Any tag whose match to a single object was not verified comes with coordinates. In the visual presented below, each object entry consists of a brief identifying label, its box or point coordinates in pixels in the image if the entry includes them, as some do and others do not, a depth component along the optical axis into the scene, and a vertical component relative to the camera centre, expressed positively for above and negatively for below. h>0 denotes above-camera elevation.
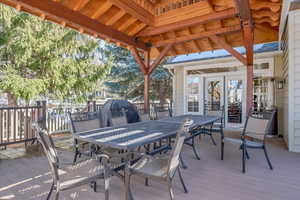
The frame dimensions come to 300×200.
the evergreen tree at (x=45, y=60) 7.18 +1.65
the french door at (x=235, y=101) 6.95 -0.05
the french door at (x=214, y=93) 7.43 +0.26
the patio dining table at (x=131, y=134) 2.07 -0.46
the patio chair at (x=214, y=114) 4.58 -0.40
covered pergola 3.65 +1.82
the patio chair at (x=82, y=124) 2.96 -0.41
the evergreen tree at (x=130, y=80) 13.04 +1.42
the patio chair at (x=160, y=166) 1.91 -0.74
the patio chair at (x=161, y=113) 4.62 -0.33
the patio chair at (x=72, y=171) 1.75 -0.74
